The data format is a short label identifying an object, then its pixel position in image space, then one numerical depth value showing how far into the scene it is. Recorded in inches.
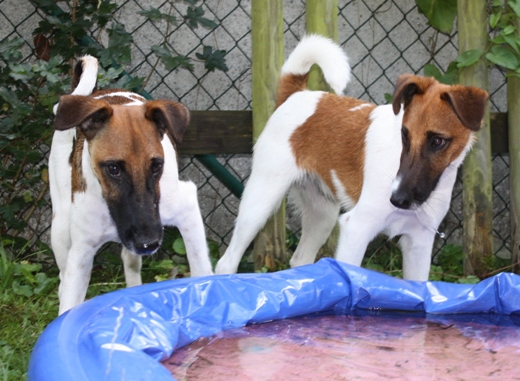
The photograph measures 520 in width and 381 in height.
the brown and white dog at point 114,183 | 117.8
